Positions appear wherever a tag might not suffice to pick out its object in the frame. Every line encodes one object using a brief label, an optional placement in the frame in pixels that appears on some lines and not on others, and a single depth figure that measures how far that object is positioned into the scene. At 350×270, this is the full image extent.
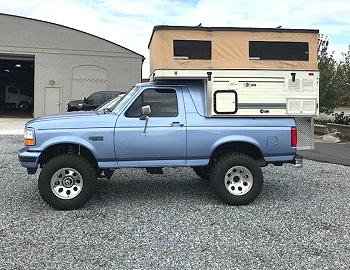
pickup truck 6.36
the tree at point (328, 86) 21.04
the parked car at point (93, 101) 18.26
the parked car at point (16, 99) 39.25
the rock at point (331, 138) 16.34
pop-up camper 6.71
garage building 29.52
